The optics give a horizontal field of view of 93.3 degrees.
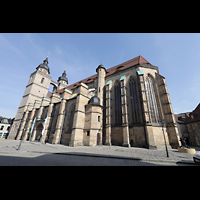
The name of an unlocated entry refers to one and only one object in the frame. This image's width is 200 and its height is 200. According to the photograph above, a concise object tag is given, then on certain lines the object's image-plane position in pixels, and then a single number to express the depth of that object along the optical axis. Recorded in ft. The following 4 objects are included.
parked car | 18.77
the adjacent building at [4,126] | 118.41
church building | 48.65
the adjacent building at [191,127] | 65.82
